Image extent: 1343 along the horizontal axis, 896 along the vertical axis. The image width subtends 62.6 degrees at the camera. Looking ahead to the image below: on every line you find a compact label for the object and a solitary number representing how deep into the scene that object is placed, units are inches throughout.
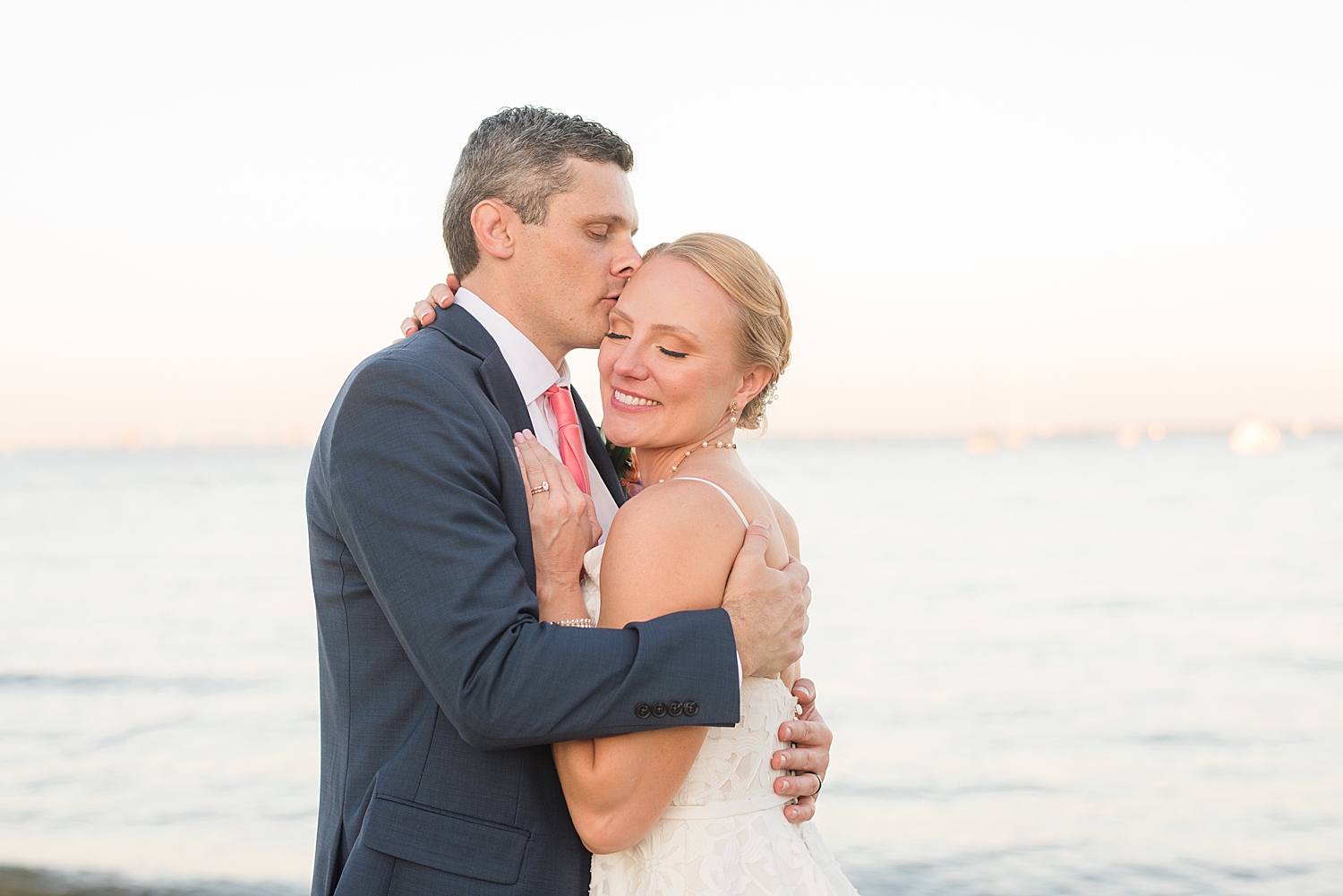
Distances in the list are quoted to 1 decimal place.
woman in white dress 86.4
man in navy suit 79.4
